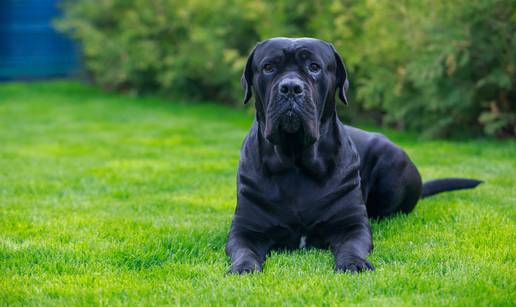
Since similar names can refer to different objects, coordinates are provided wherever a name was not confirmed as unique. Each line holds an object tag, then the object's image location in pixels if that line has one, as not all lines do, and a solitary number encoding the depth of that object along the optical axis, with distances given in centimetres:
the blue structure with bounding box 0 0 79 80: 1706
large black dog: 371
